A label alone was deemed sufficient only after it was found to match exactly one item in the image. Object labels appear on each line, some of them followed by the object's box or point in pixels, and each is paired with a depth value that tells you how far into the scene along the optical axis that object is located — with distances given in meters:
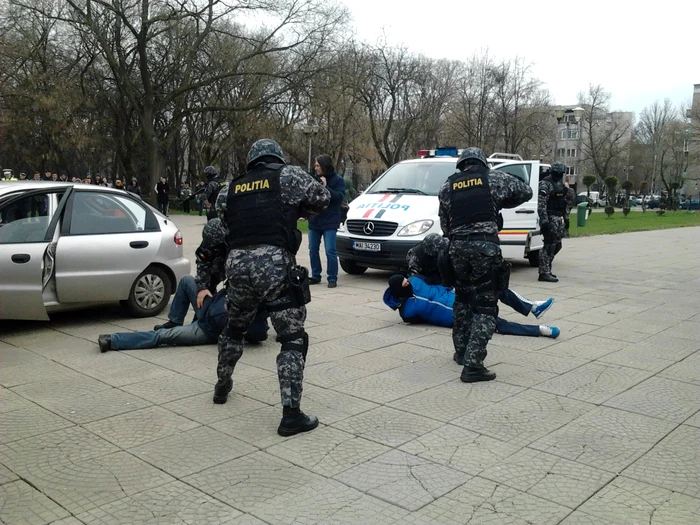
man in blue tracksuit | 7.14
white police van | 10.34
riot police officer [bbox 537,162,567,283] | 11.18
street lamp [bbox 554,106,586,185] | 26.35
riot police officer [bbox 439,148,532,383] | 5.46
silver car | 6.59
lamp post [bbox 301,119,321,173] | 29.01
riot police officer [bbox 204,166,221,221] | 9.77
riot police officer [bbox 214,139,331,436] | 4.23
